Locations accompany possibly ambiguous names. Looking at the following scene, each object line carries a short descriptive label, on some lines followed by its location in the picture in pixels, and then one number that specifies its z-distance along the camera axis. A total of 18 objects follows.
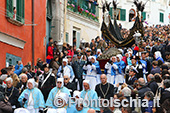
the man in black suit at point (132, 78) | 15.89
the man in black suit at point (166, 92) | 11.30
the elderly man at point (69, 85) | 15.44
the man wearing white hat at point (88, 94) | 12.72
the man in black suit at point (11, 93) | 13.52
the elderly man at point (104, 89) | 13.87
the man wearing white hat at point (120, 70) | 19.75
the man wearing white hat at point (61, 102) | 11.87
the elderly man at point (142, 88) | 12.05
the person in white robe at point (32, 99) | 13.81
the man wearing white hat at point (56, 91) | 13.30
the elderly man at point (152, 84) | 12.74
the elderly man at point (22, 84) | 15.31
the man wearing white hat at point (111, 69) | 19.80
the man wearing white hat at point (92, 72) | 19.28
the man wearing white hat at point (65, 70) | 18.80
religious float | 29.80
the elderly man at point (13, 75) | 15.79
